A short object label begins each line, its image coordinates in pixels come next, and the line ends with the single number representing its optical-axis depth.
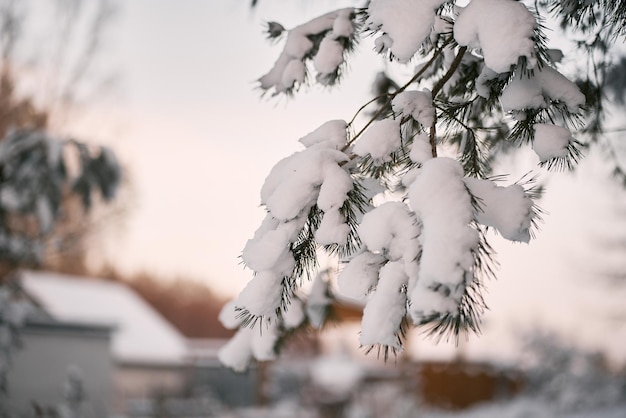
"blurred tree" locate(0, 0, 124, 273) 5.09
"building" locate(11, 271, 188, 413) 11.25
